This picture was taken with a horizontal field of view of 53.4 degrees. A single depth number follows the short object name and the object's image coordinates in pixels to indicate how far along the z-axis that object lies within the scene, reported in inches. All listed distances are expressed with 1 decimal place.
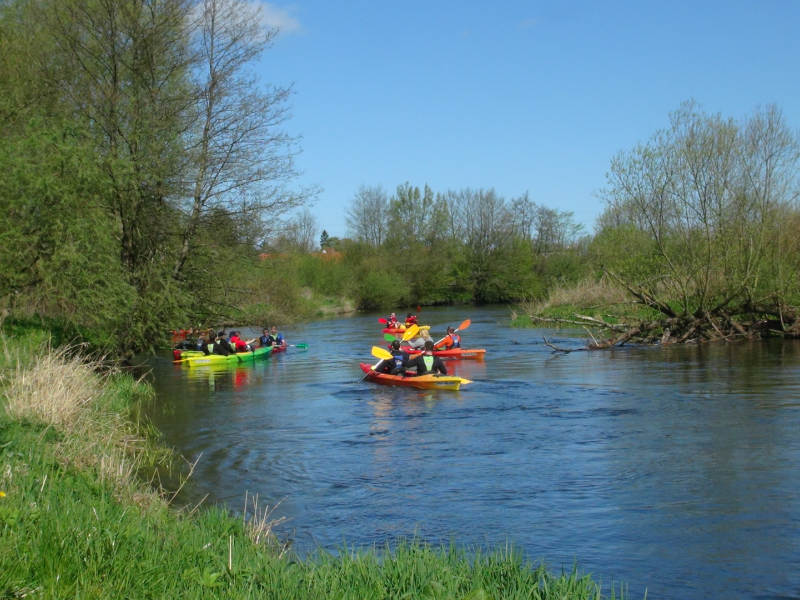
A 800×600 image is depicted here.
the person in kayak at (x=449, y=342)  882.1
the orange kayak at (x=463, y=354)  845.8
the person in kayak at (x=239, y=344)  925.8
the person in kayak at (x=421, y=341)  775.0
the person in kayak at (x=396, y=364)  670.9
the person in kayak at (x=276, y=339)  1010.7
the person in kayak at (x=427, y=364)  667.4
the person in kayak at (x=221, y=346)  877.2
